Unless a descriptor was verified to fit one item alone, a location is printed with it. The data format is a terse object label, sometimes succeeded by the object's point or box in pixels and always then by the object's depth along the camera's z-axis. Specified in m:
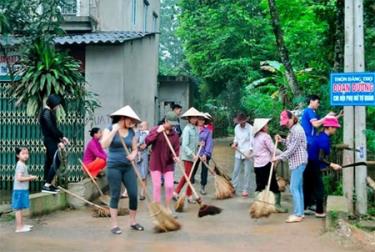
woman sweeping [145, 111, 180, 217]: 8.65
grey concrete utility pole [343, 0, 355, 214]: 7.90
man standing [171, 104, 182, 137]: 10.77
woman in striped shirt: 8.02
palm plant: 9.88
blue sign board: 7.60
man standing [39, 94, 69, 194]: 9.09
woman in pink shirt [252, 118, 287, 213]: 9.19
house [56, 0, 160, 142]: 12.88
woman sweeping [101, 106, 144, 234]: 7.43
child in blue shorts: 7.69
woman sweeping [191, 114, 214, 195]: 10.79
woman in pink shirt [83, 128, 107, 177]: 10.26
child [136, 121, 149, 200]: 10.85
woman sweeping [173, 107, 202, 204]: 9.95
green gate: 11.23
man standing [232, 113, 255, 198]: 10.78
